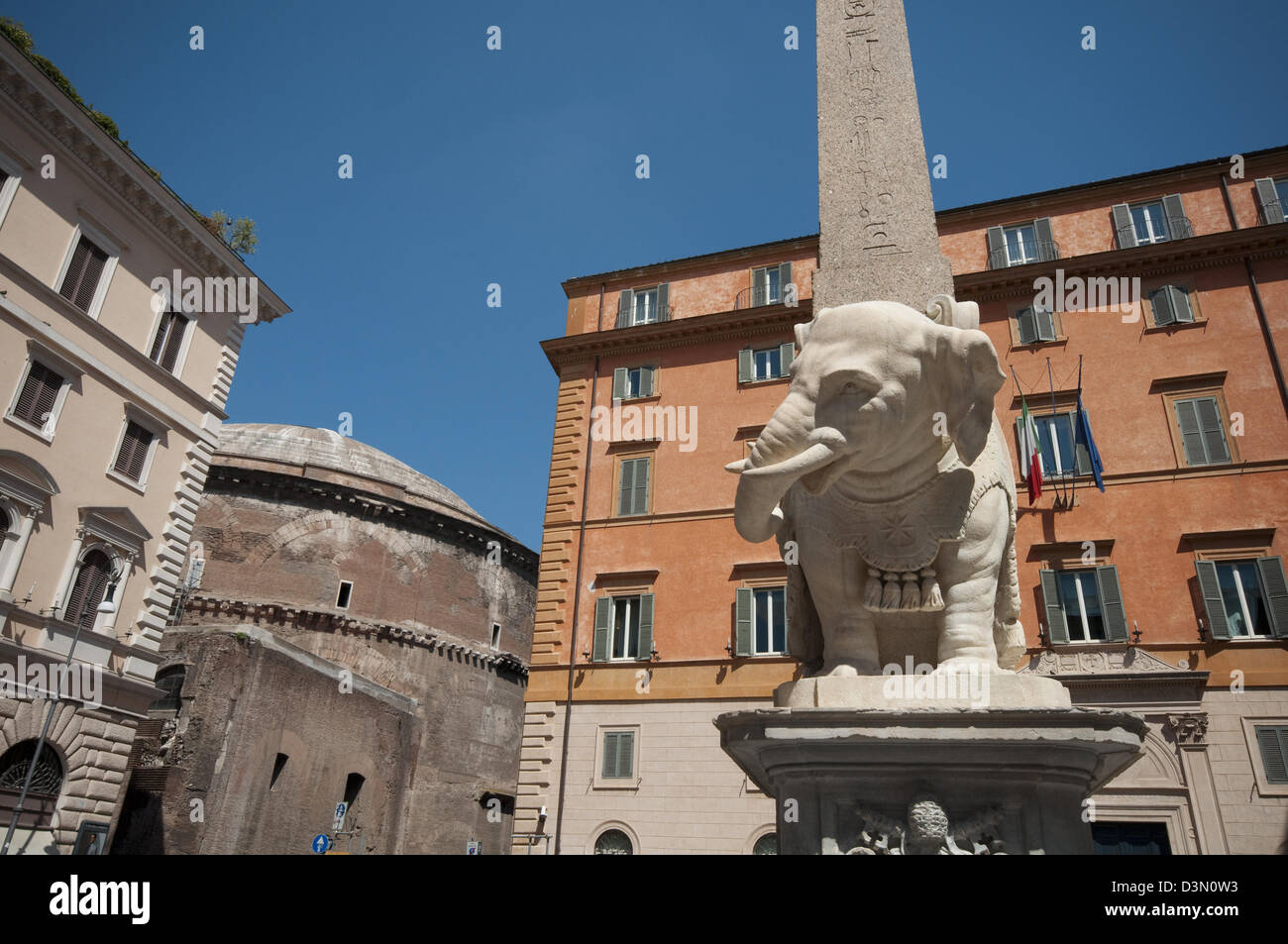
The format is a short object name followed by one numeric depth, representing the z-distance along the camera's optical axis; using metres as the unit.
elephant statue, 3.08
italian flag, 16.30
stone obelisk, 4.24
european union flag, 15.81
